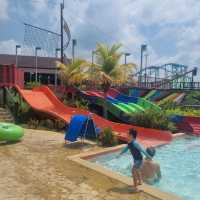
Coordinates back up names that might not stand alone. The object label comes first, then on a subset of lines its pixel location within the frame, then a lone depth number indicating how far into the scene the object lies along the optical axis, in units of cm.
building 3137
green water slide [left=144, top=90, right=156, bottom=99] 1937
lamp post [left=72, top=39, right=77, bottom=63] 2931
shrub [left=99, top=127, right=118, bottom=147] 806
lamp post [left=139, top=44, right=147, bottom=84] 3225
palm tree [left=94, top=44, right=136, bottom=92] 1294
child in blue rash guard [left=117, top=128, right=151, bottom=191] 472
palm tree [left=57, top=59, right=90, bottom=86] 1462
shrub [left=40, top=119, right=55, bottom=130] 1026
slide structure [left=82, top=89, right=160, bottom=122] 1282
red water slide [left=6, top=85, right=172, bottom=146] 925
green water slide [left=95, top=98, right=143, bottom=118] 1282
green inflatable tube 725
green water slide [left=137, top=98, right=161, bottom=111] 1411
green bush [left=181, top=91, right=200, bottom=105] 1764
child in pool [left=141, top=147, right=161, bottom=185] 549
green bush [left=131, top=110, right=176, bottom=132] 1039
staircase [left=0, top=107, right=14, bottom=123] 1088
